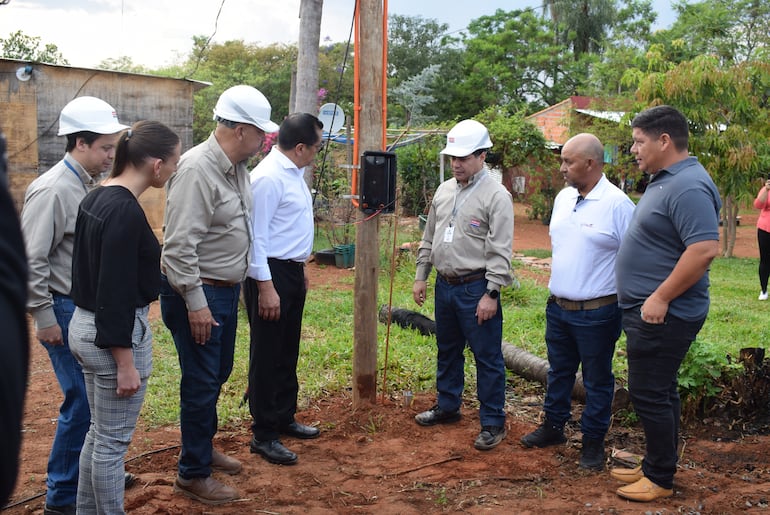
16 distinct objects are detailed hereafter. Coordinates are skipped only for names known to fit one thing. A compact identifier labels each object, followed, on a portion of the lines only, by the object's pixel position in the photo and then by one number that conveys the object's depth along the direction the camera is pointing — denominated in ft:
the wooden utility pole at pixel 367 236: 16.05
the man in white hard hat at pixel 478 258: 15.43
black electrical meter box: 15.90
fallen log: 17.15
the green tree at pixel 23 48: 72.64
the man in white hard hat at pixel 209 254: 12.01
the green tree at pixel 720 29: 65.15
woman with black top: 9.34
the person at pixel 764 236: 31.86
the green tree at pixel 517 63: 117.70
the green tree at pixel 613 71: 73.82
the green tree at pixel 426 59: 111.96
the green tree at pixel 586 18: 137.49
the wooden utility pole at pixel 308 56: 32.32
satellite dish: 30.01
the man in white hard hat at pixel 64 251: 11.22
